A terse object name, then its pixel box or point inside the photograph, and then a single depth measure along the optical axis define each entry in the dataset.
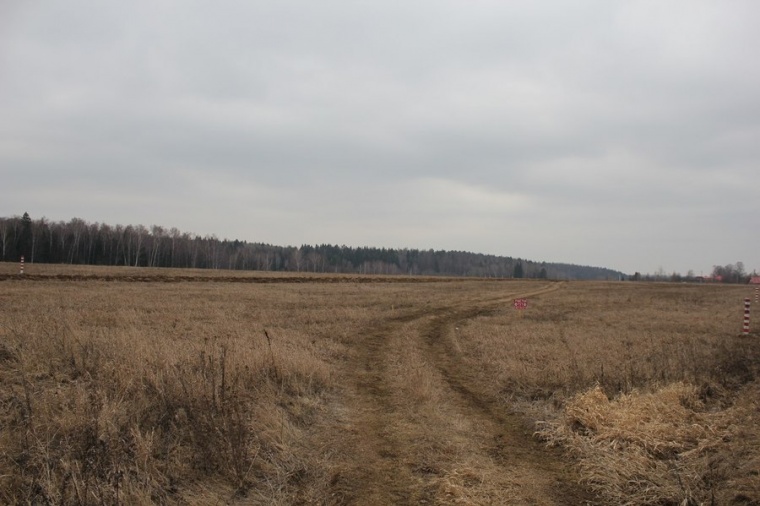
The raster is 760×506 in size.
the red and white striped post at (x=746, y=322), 19.64
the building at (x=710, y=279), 152.73
